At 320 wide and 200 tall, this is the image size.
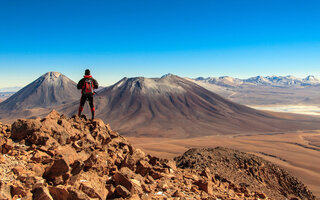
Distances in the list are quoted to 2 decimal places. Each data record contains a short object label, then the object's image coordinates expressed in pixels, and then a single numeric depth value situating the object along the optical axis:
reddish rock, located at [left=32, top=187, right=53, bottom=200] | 3.64
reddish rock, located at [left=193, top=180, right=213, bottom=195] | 6.15
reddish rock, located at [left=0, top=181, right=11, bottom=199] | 3.48
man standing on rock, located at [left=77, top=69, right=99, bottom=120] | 7.96
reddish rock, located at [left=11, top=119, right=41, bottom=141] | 5.64
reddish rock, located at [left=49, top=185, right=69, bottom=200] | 3.81
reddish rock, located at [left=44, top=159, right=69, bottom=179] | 4.53
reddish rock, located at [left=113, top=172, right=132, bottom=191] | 4.72
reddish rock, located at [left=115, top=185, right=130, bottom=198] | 4.40
